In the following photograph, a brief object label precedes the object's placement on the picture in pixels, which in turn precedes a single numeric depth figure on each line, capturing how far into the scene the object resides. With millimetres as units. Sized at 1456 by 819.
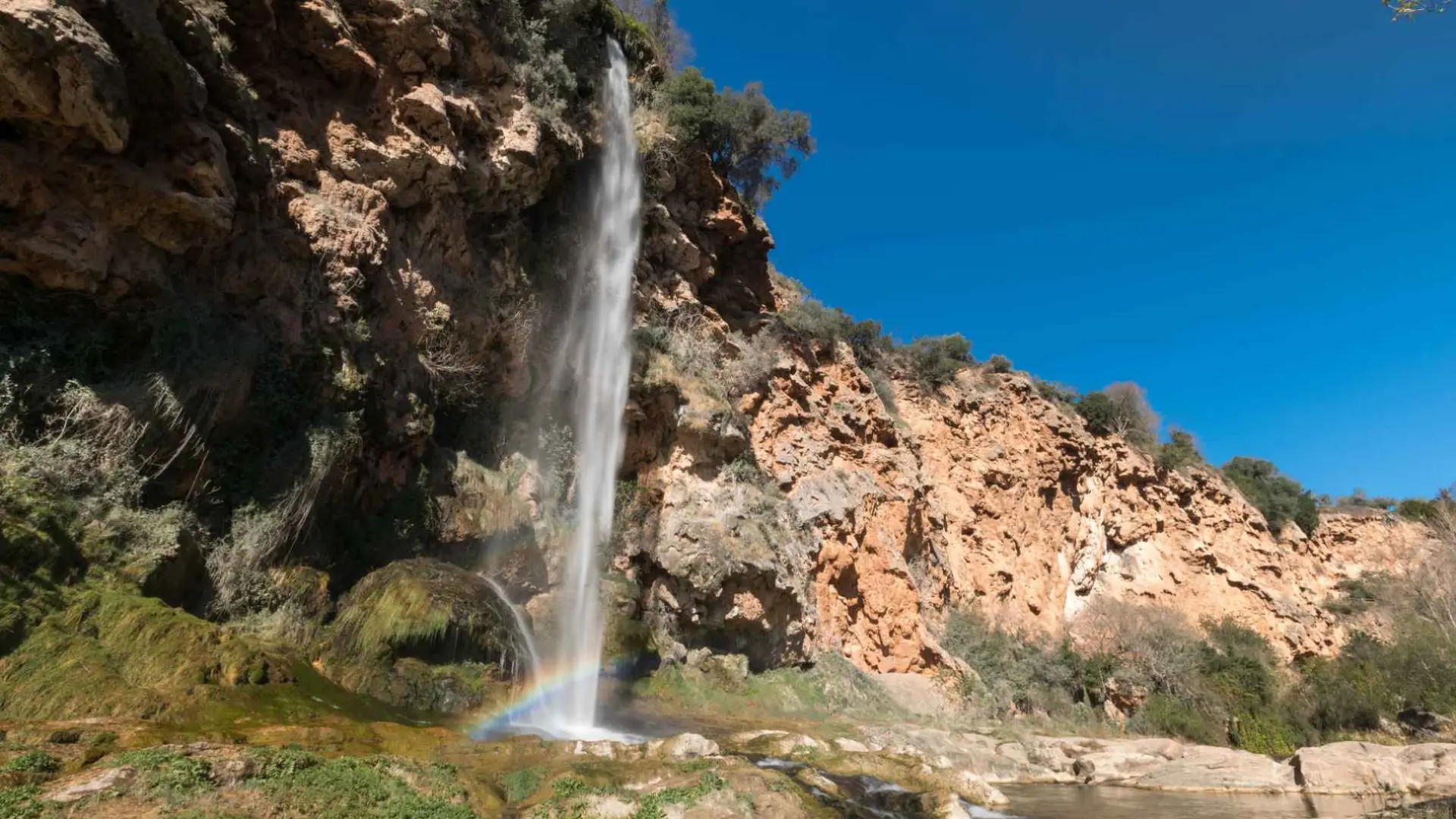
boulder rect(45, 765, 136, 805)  4277
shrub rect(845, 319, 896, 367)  30391
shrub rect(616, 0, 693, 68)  25959
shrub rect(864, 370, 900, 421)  29891
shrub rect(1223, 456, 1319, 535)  35125
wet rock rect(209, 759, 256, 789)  4832
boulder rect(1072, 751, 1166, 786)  16281
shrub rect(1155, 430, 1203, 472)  32469
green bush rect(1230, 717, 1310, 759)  22922
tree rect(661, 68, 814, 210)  22344
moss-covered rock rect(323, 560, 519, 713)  9797
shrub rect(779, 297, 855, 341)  25547
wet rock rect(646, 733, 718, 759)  8188
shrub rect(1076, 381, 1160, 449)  32375
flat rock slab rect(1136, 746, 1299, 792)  15189
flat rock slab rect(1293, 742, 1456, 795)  14391
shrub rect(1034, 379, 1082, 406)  32750
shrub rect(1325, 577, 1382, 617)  31859
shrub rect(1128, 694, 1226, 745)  22812
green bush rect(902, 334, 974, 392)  31172
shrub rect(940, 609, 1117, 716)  23219
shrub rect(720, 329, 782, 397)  22297
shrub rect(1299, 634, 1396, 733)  23750
